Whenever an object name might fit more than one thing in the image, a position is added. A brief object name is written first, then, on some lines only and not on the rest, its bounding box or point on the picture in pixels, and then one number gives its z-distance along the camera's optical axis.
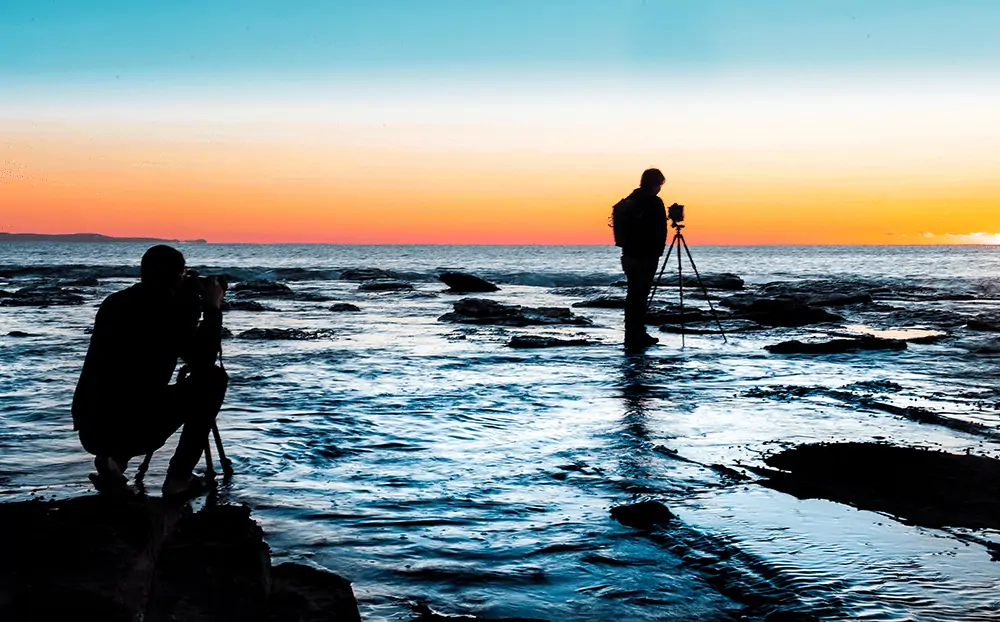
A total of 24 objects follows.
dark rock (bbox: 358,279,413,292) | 33.53
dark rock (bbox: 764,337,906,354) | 12.95
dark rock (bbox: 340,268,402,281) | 47.25
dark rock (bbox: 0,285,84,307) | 23.39
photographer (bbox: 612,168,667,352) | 12.97
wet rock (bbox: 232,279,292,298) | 30.44
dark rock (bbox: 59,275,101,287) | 35.72
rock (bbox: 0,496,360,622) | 2.85
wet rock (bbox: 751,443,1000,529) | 4.73
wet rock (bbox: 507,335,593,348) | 13.98
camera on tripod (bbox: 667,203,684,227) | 13.22
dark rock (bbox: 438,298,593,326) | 18.64
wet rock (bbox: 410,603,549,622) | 3.27
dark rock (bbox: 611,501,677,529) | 4.53
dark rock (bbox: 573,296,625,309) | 24.72
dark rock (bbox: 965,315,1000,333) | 15.97
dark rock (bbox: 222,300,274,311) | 23.28
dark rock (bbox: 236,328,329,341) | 15.26
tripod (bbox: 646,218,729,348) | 13.39
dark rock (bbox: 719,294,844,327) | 18.52
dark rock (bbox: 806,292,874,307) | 23.51
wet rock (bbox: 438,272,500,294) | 34.03
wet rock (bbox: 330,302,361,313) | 22.55
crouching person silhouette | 4.84
